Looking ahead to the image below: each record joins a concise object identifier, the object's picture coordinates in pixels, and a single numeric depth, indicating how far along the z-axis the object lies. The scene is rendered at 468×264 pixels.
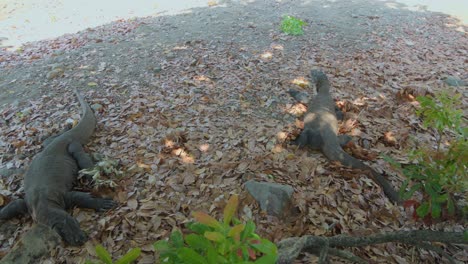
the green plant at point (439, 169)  1.67
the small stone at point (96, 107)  5.16
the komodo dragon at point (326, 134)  3.53
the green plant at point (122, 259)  1.32
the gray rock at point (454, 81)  5.41
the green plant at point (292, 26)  7.23
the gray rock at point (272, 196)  3.11
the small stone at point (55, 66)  6.39
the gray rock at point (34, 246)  2.88
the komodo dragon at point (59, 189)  3.30
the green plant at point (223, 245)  1.22
